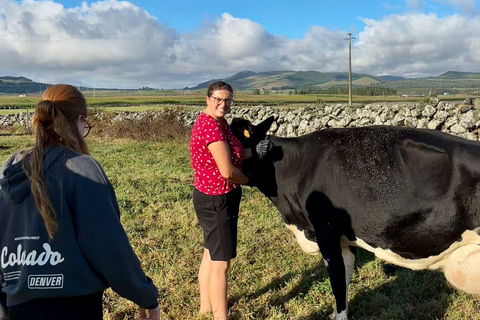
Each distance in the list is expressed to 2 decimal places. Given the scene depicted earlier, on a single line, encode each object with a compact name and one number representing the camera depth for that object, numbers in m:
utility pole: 37.72
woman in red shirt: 3.29
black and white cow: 3.35
